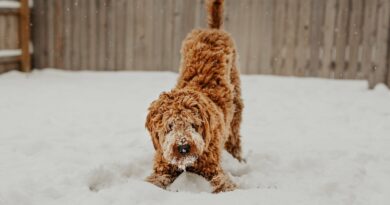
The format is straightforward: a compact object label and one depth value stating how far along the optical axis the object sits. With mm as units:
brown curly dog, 3525
